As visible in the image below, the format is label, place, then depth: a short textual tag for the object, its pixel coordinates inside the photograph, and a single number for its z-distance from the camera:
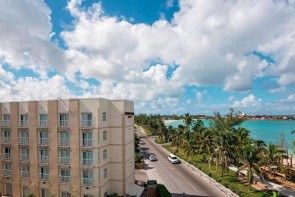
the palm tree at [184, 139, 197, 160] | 48.45
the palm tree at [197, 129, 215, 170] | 42.49
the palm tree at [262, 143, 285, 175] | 36.59
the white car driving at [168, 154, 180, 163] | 48.72
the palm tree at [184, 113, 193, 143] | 59.22
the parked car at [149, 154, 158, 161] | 51.16
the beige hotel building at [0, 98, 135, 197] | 25.80
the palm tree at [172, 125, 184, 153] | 59.83
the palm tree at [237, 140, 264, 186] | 29.87
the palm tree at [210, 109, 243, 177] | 36.38
